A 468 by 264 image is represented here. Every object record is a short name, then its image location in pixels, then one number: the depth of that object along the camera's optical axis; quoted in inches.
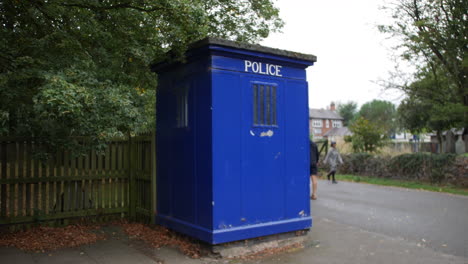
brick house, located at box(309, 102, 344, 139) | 3347.0
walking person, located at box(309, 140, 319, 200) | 426.0
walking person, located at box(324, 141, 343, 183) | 588.1
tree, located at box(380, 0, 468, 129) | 495.8
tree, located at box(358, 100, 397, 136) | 3277.6
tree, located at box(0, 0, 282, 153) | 185.2
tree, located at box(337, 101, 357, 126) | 4099.7
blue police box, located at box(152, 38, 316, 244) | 213.0
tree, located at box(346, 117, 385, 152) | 795.4
